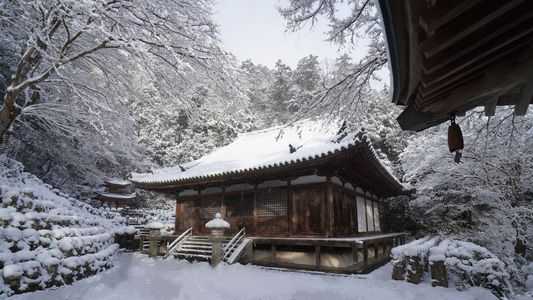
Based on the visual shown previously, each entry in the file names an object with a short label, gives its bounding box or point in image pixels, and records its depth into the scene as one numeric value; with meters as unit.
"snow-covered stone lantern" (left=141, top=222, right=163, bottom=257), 12.83
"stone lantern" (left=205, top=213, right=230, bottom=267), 10.34
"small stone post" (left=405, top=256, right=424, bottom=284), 7.61
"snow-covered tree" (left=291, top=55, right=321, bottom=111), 39.81
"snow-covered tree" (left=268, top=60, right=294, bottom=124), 44.36
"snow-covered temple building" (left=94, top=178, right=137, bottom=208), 27.92
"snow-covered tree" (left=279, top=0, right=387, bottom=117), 5.83
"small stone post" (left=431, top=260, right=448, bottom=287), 7.07
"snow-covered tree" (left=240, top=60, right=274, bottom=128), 45.96
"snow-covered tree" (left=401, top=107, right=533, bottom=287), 9.99
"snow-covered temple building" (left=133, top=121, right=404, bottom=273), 10.02
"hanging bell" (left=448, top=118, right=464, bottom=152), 2.93
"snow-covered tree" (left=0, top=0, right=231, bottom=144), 6.52
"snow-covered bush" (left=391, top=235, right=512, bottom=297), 6.62
